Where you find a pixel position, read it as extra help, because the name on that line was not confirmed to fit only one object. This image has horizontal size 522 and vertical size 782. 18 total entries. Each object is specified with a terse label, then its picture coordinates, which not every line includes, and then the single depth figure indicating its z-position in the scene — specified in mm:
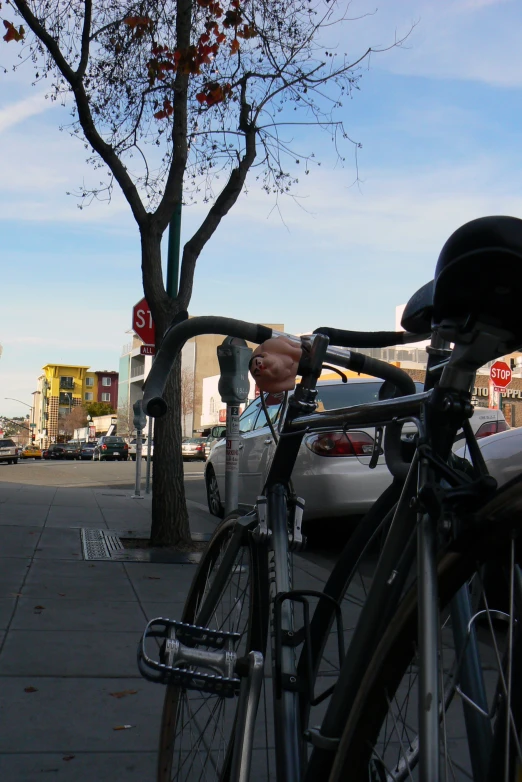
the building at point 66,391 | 145200
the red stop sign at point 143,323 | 12234
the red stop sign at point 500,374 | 15956
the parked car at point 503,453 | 5047
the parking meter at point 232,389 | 6816
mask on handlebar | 1808
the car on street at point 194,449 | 49344
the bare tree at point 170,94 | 8695
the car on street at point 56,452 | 71438
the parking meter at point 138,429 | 15961
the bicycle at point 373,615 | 1135
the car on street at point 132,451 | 57306
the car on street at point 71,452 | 72125
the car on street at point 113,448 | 55000
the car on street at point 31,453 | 79000
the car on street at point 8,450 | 52500
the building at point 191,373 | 86000
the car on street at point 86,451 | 69938
